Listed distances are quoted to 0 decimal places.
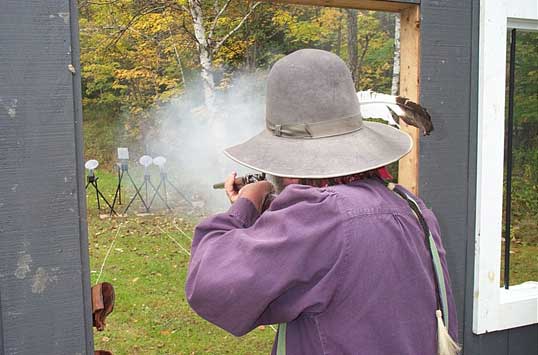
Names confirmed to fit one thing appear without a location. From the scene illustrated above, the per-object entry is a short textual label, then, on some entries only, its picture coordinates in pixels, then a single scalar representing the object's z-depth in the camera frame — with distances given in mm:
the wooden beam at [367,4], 2197
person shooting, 1075
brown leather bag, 1852
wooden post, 2365
